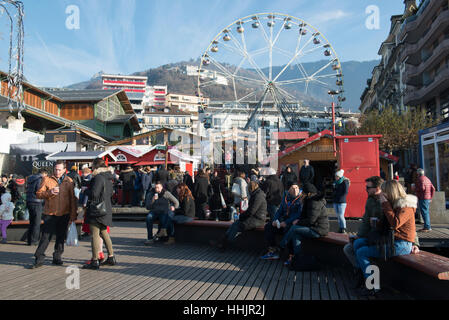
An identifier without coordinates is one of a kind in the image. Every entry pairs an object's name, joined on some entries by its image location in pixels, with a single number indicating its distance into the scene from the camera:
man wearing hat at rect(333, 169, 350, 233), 9.27
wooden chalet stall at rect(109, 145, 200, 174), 18.81
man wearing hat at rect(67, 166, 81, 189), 10.83
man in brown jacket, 6.20
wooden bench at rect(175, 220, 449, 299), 3.91
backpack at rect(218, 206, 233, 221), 10.80
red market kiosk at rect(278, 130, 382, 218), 11.58
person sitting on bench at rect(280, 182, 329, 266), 5.99
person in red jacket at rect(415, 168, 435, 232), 9.32
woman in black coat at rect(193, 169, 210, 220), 10.07
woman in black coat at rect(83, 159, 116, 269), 6.02
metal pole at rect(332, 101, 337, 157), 12.28
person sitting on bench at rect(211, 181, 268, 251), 7.27
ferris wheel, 29.92
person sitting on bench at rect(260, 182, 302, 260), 6.48
